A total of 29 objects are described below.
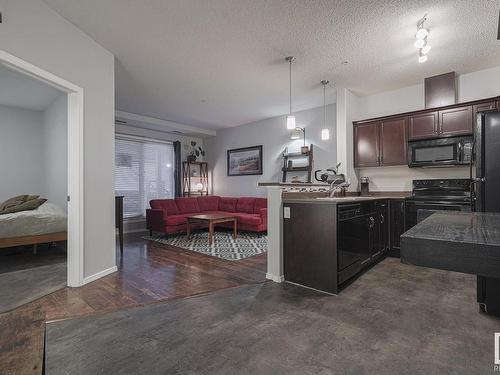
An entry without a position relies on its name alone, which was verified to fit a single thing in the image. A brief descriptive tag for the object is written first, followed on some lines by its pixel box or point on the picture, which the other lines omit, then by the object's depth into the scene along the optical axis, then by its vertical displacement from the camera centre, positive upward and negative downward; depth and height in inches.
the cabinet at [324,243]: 100.3 -22.2
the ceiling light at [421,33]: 99.9 +58.7
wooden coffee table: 189.3 -22.7
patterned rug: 164.2 -39.5
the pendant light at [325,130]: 167.8 +38.6
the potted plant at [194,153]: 296.8 +43.0
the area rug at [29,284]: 96.4 -39.2
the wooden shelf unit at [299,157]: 222.8 +22.8
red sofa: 218.4 -20.1
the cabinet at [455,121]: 143.0 +36.3
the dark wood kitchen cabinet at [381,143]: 165.5 +29.0
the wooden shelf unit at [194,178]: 290.7 +13.0
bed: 137.2 -19.6
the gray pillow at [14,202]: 163.2 -6.8
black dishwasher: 102.1 -21.2
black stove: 140.5 -6.7
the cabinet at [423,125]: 154.2 +36.6
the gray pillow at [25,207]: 153.1 -9.3
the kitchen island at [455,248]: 21.7 -5.3
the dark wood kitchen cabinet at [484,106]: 135.9 +41.7
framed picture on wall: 266.7 +29.1
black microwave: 143.0 +19.9
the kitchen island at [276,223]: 115.2 -15.3
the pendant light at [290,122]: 148.0 +37.0
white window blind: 251.0 +18.0
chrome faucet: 138.6 +1.5
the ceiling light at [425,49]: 111.8 +58.5
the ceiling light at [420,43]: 107.3 +58.8
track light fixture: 101.6 +59.2
